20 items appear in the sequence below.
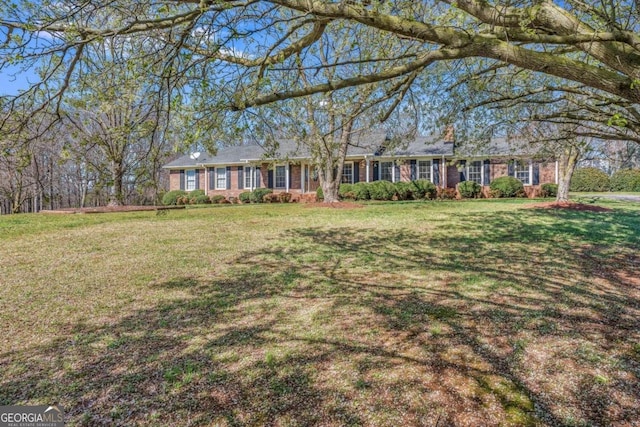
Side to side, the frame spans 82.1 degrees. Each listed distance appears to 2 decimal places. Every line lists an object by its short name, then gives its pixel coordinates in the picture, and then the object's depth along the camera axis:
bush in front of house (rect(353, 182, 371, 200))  21.12
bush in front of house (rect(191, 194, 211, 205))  25.67
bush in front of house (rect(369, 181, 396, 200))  20.94
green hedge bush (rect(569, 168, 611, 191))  31.31
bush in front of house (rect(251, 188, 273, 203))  24.00
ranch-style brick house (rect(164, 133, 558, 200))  21.95
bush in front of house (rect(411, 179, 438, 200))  21.23
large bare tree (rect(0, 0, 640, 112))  3.27
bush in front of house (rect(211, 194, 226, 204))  25.82
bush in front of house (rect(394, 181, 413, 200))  21.11
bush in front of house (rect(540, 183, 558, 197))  20.94
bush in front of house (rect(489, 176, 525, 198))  21.08
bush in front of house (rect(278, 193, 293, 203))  23.75
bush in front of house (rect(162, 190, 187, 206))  26.34
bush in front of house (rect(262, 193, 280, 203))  23.81
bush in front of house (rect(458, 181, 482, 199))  21.47
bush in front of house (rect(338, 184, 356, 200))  21.43
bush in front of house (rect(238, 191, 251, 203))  24.59
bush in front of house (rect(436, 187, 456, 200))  21.61
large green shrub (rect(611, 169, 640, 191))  30.94
